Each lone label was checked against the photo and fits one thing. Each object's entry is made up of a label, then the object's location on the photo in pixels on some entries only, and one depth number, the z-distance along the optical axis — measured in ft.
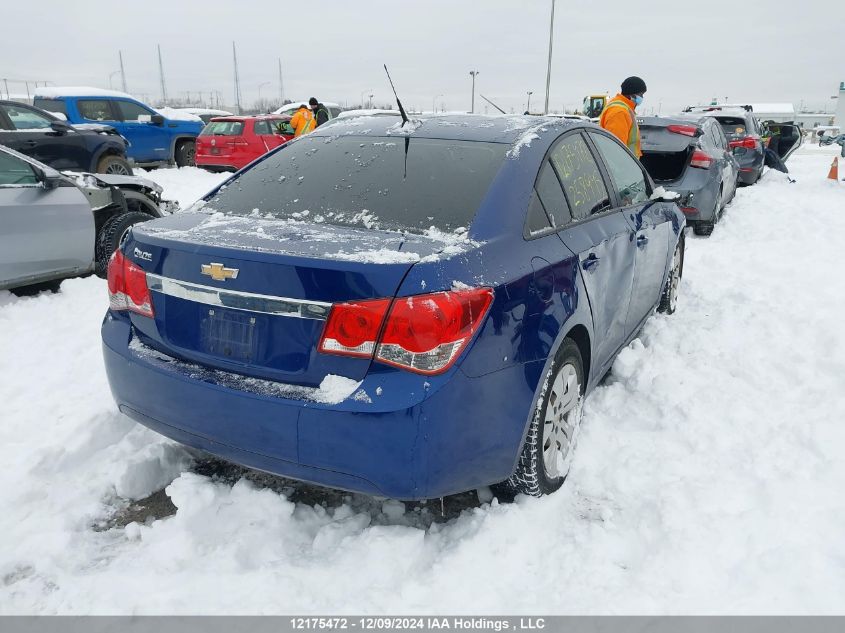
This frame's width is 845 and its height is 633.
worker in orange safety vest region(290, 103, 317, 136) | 42.42
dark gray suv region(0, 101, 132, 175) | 31.42
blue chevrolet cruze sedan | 7.07
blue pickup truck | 46.29
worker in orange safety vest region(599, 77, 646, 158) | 23.88
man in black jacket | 40.68
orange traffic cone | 46.73
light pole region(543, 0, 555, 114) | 112.44
